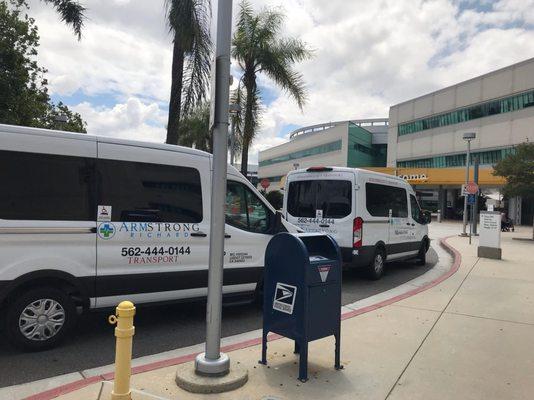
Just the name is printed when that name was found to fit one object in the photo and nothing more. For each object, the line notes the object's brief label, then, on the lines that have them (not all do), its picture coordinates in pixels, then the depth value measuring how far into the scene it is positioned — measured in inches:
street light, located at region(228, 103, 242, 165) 687.3
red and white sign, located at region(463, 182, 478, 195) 851.4
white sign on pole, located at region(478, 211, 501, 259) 543.2
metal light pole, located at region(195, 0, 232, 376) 161.8
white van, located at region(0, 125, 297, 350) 190.4
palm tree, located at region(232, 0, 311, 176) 754.8
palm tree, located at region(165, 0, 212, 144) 478.9
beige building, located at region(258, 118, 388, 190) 2714.1
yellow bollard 136.2
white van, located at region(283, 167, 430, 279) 364.2
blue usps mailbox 168.1
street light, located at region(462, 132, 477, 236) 930.7
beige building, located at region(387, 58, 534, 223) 1763.0
